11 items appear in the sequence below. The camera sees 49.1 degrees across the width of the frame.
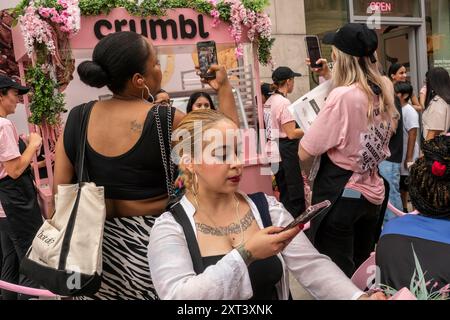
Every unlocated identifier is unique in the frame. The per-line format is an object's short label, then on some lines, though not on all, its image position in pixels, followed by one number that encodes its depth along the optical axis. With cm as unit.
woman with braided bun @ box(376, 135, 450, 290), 170
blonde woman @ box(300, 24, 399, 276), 286
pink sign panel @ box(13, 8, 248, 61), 455
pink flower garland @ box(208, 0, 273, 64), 510
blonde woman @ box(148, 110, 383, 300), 144
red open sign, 925
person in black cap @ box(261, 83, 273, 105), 686
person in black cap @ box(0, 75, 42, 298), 366
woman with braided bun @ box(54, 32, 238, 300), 216
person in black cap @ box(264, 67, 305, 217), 591
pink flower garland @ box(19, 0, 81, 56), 423
